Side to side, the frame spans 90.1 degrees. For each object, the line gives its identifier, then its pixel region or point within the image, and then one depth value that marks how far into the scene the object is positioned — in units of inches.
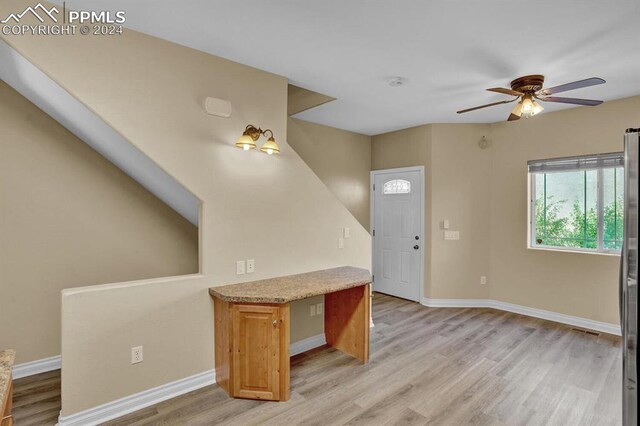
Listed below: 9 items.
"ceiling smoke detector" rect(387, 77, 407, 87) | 124.8
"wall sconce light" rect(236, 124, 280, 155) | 103.1
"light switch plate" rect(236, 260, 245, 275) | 110.0
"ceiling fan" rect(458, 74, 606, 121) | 111.8
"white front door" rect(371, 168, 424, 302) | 196.9
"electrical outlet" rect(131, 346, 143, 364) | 90.7
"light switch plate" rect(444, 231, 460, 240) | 188.7
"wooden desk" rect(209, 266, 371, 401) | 95.2
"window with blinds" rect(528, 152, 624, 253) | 150.7
